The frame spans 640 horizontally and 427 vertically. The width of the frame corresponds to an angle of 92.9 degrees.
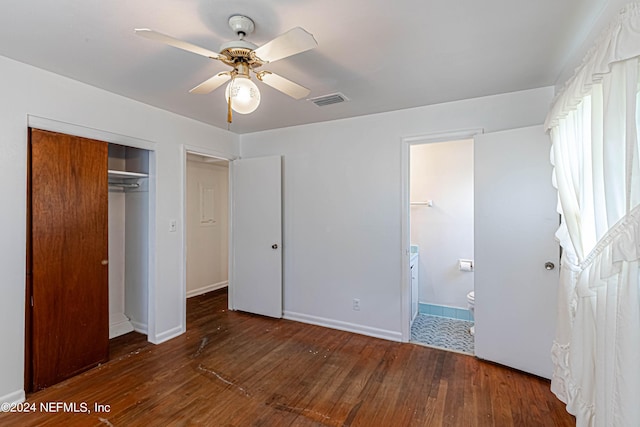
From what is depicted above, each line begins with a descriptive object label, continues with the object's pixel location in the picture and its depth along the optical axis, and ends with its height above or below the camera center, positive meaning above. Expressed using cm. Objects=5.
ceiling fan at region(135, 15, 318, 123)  138 +77
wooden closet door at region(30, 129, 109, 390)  226 -37
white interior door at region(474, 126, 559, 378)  242 -33
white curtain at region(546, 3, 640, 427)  114 -11
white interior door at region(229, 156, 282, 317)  379 -35
